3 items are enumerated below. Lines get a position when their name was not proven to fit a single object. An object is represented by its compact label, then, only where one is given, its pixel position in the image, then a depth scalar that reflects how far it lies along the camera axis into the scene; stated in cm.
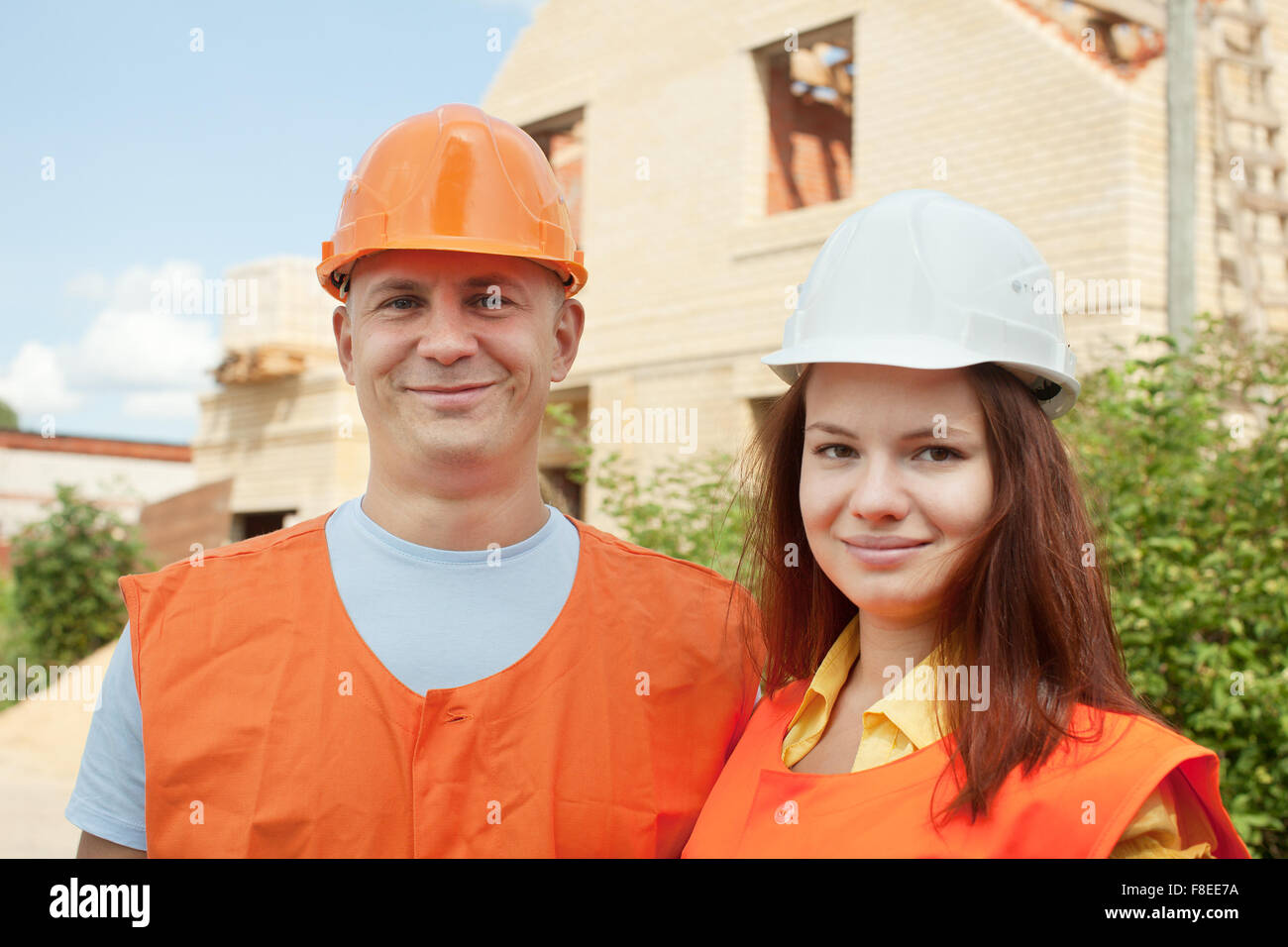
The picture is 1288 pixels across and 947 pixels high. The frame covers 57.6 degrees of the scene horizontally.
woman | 176
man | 217
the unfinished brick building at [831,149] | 798
